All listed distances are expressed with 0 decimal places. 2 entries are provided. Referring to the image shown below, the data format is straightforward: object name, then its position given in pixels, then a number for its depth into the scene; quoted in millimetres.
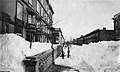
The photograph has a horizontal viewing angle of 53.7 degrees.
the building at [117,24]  36744
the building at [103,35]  36312
